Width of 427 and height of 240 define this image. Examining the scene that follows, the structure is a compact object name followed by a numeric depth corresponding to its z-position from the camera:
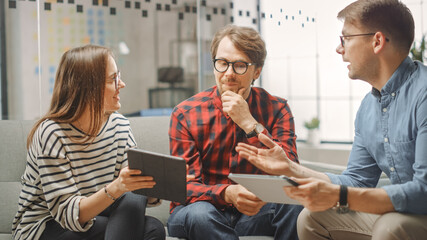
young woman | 1.62
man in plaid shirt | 1.89
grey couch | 2.17
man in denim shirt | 1.49
